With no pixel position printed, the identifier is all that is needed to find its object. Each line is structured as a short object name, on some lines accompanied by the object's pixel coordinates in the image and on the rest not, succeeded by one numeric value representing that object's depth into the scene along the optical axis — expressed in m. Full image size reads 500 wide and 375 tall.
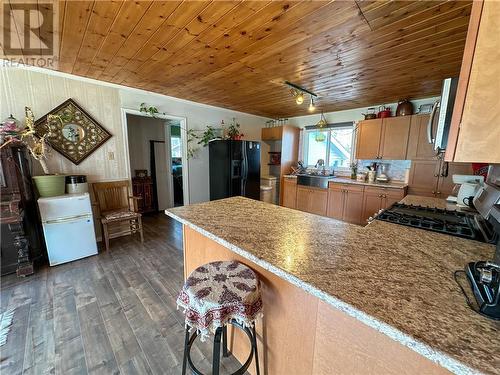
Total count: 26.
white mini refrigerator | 2.40
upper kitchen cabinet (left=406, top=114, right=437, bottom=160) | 3.15
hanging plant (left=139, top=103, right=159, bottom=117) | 3.32
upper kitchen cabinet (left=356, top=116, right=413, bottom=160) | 3.36
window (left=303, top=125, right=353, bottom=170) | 4.38
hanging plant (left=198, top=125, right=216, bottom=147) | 4.20
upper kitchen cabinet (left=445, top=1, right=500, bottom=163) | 0.55
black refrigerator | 4.15
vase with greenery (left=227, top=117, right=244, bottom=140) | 4.38
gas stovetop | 1.20
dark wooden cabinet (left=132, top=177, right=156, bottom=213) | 4.40
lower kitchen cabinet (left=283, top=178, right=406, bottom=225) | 3.42
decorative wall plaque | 2.65
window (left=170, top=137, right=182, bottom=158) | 4.81
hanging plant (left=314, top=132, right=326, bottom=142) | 4.60
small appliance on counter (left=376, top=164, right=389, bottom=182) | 3.80
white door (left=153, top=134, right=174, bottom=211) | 4.74
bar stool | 0.93
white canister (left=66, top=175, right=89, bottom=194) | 2.67
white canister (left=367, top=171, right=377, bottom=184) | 3.88
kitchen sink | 4.13
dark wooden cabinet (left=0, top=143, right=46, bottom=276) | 2.11
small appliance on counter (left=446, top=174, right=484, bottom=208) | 1.84
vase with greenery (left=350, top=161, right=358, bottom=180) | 4.16
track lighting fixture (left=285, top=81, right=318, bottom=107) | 2.76
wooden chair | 2.92
